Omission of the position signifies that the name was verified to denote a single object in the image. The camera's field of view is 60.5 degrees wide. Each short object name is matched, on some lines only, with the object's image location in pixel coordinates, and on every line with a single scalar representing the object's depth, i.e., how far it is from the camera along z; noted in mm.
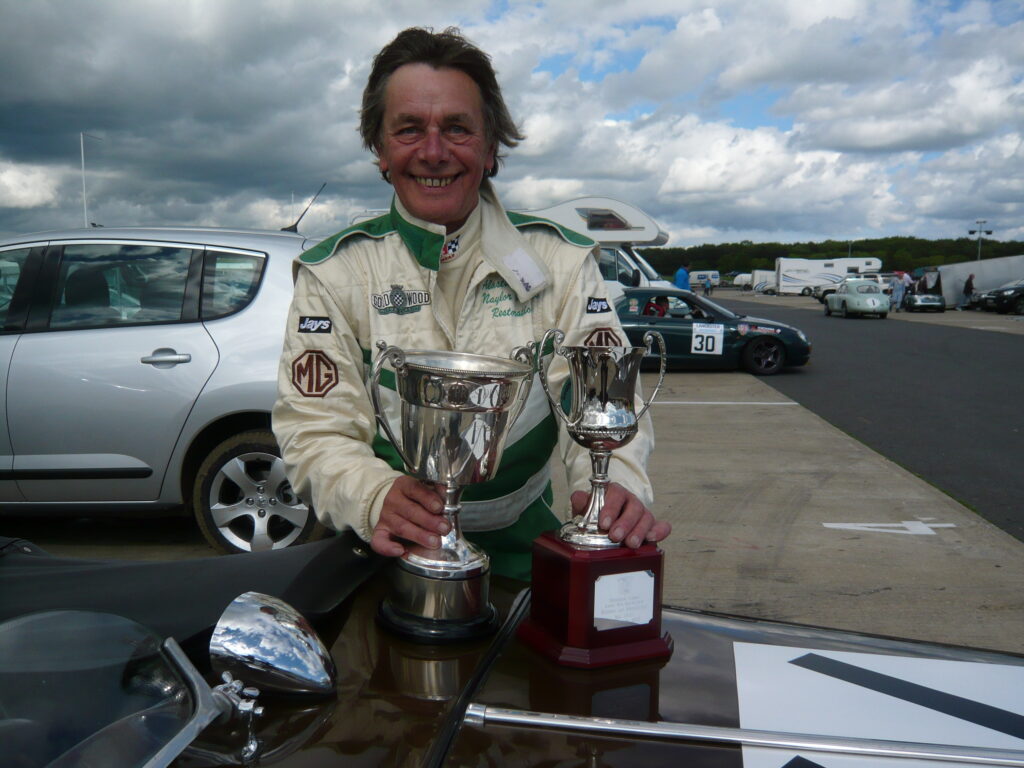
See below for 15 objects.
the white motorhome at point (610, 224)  13695
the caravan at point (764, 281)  69312
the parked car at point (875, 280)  45994
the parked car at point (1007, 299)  30048
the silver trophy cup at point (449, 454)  1162
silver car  4133
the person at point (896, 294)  34469
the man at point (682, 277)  20172
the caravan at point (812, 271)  57688
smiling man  1588
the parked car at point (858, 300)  29234
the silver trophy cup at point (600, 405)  1248
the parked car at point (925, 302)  33656
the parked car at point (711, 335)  12875
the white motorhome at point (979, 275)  38281
